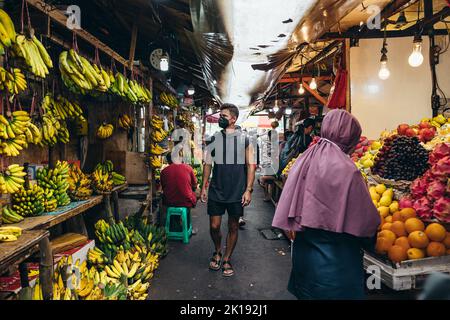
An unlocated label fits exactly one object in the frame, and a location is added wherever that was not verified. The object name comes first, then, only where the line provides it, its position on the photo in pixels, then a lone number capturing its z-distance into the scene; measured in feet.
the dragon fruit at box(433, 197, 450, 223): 7.20
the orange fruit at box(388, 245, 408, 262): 7.78
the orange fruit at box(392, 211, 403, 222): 8.74
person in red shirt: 17.48
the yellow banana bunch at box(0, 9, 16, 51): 7.04
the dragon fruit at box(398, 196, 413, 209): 8.84
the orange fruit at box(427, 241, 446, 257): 7.77
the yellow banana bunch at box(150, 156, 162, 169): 18.70
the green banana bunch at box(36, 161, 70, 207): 11.97
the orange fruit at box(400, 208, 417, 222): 8.54
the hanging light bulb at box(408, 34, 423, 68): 15.88
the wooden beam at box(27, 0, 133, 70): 8.67
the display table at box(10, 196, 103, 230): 9.29
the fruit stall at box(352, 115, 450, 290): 7.61
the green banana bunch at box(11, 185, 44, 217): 10.12
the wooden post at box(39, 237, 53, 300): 7.61
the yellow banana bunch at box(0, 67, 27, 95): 8.06
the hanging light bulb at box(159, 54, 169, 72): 18.26
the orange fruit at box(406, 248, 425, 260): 7.80
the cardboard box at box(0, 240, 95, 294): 9.15
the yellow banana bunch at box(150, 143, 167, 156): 19.04
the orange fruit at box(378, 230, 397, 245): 8.20
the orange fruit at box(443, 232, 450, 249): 7.84
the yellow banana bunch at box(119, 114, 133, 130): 18.52
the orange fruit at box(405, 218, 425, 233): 8.20
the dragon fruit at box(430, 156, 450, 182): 7.31
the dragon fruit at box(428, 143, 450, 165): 7.95
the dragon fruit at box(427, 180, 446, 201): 7.37
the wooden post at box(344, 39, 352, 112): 19.45
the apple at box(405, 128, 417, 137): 11.58
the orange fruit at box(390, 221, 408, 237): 8.36
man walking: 13.41
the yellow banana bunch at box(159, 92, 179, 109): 24.21
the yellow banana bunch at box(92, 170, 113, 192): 15.25
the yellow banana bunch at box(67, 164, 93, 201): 13.44
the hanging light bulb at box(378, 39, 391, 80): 17.83
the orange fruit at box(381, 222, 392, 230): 8.66
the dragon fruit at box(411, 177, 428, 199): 8.21
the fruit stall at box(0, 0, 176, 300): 8.20
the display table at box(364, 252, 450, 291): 7.61
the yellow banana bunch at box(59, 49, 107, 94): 10.01
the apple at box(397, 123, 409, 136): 11.89
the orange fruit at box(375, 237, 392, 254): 8.14
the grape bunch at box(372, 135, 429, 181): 9.40
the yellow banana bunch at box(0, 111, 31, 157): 8.17
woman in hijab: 6.33
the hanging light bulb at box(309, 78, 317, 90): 27.33
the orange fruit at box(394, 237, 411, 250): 7.97
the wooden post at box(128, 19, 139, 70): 15.90
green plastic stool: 17.70
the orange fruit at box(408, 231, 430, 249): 7.86
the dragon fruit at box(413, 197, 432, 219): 7.97
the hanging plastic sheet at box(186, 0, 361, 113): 8.19
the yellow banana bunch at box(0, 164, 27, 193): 8.27
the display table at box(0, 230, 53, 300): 6.72
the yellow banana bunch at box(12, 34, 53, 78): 7.81
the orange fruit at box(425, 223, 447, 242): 7.77
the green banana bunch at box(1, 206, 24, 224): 9.08
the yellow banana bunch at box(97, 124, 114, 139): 17.42
